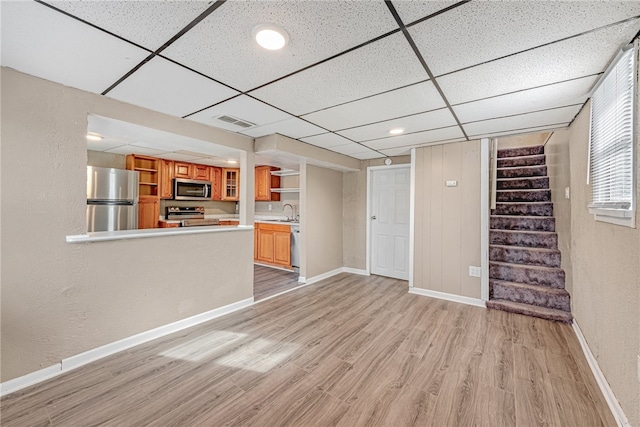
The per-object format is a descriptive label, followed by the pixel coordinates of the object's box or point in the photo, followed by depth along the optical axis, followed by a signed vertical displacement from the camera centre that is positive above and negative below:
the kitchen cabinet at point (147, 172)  4.88 +0.76
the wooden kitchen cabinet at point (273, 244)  5.32 -0.65
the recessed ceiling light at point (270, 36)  1.38 +0.96
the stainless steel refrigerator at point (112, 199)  3.93 +0.18
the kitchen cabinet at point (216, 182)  6.09 +0.69
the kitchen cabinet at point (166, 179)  5.20 +0.65
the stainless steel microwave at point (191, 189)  5.39 +0.48
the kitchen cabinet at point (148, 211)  5.07 +0.00
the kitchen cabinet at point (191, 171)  5.45 +0.87
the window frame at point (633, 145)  1.47 +0.42
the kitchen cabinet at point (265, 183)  6.14 +0.70
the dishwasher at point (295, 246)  5.28 -0.65
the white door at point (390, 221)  4.85 -0.12
